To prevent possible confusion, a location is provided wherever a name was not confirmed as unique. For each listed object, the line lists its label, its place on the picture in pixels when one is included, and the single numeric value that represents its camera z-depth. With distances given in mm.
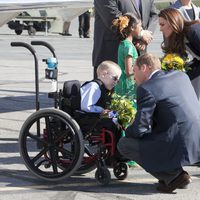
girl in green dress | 9518
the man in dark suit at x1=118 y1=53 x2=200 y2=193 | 7854
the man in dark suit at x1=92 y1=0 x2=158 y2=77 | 10039
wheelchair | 8271
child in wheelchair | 8450
